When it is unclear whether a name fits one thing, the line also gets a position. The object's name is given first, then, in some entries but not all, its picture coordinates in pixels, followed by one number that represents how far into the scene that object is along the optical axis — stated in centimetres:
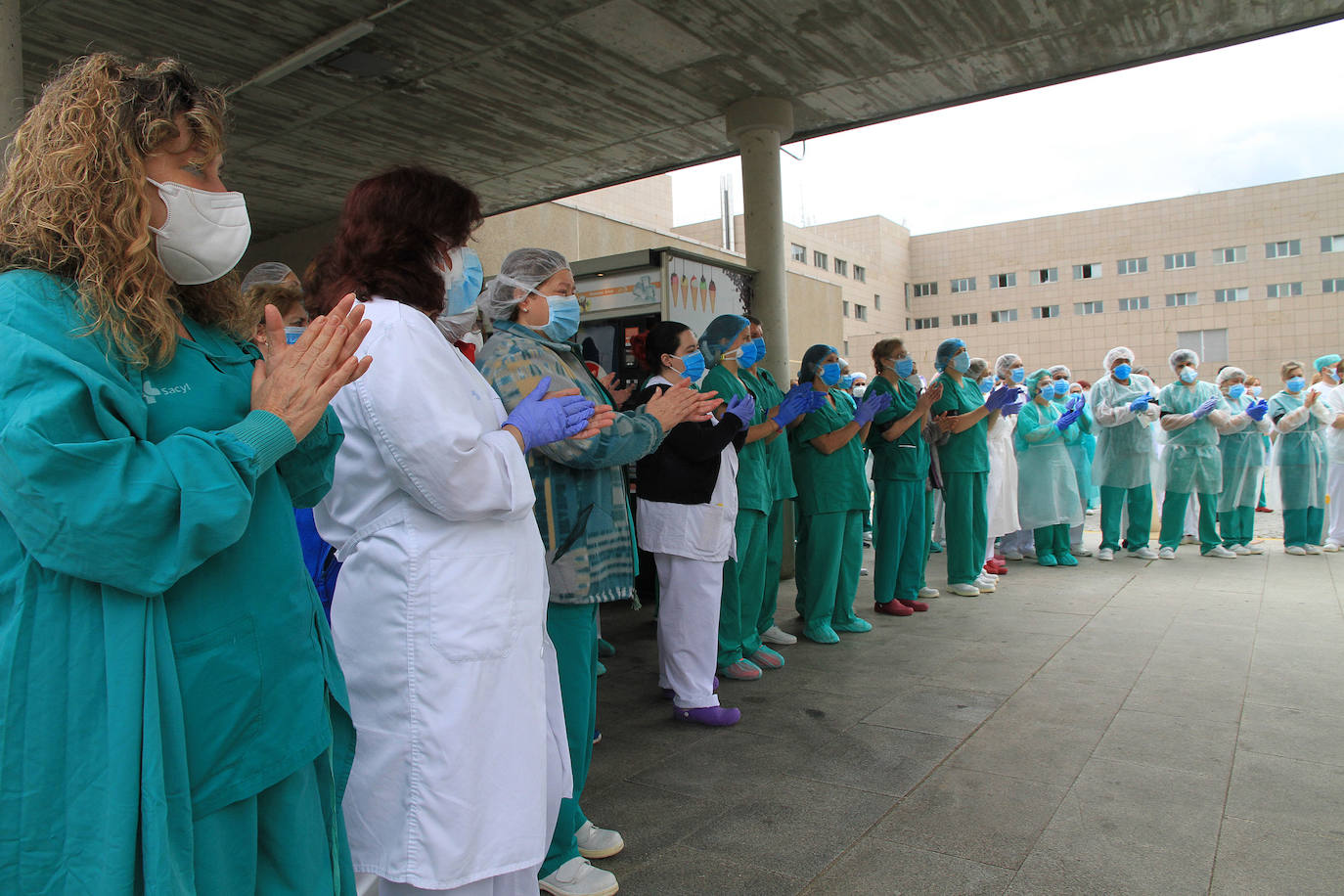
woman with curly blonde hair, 113
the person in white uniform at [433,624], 171
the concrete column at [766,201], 759
